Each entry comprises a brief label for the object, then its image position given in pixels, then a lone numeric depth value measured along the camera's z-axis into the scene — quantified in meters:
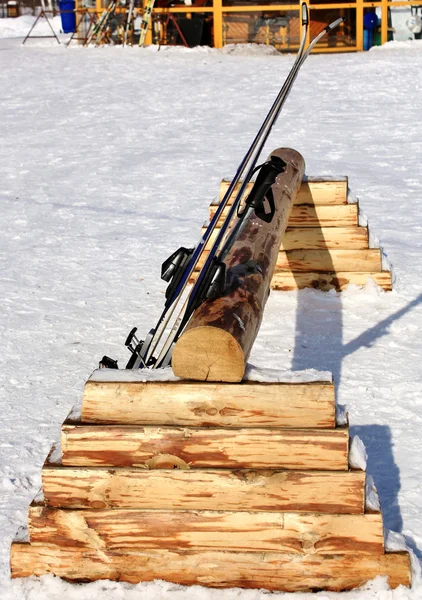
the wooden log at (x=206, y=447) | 3.19
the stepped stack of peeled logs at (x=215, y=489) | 3.20
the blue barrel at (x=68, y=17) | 20.58
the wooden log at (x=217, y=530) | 3.24
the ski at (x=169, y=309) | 3.77
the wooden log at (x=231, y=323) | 3.17
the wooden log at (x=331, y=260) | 6.62
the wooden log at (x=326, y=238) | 6.59
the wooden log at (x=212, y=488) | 3.21
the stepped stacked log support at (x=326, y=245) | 6.58
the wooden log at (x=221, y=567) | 3.30
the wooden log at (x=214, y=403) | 3.18
